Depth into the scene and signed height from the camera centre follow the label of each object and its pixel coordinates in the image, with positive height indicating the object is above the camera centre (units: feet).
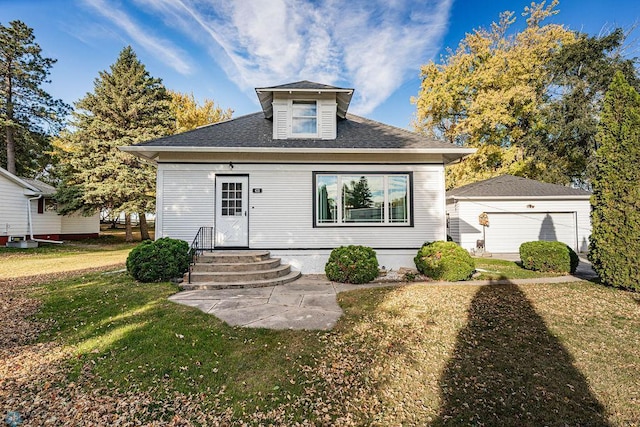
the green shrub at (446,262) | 24.61 -3.70
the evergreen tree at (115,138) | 53.26 +16.20
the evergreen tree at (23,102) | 60.44 +27.60
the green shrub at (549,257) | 28.32 -3.84
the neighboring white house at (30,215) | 50.03 +1.53
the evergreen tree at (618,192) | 21.65 +2.15
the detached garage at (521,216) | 44.04 +0.50
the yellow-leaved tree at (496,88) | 60.03 +28.78
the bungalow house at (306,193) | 27.81 +2.82
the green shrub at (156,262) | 22.75 -3.23
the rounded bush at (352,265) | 24.17 -3.81
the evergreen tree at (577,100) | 59.36 +25.67
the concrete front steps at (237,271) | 22.43 -4.18
